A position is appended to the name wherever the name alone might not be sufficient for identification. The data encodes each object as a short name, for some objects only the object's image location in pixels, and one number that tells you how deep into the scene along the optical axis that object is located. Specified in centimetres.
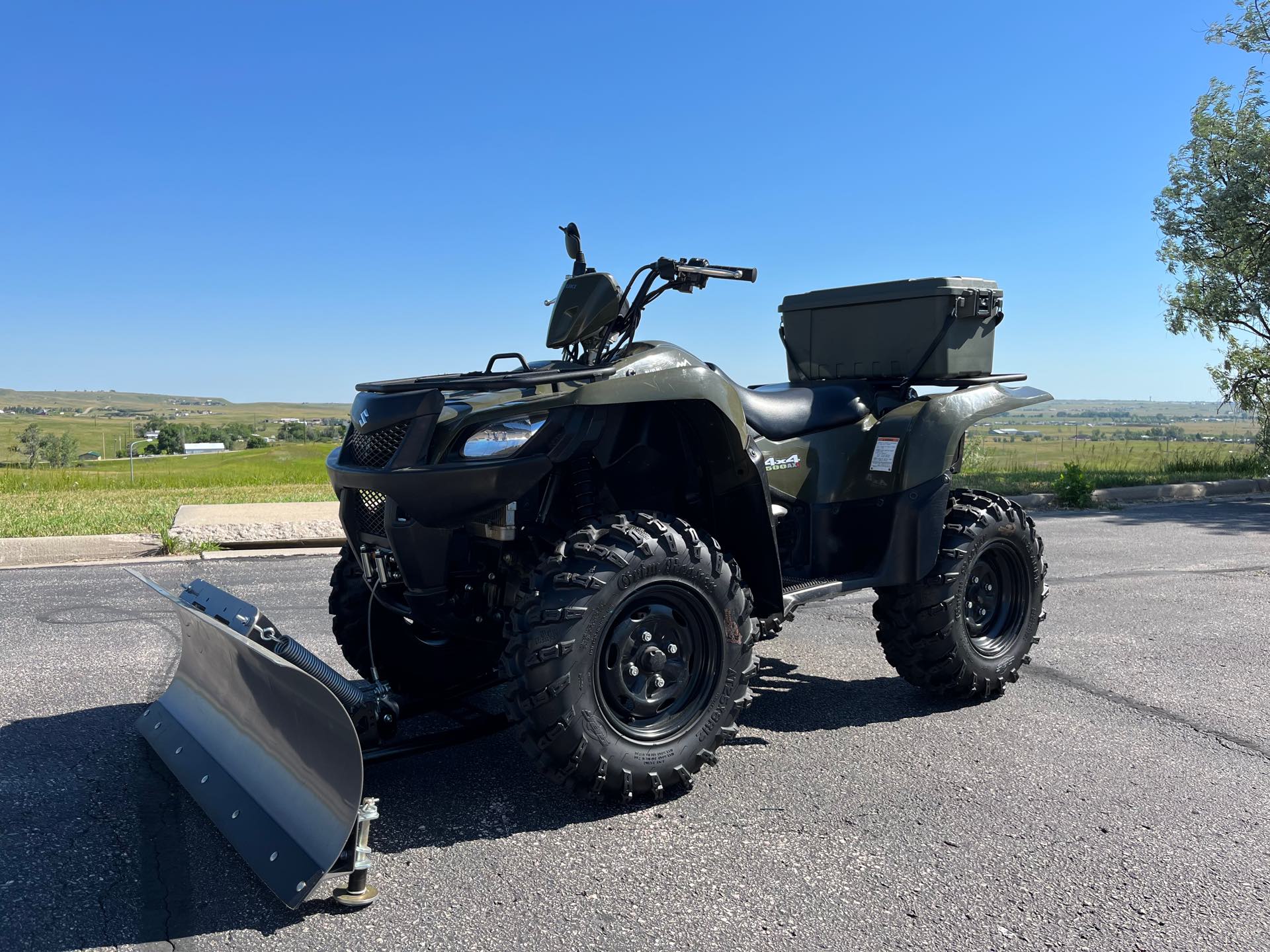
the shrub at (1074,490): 1347
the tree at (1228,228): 1761
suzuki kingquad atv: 326
